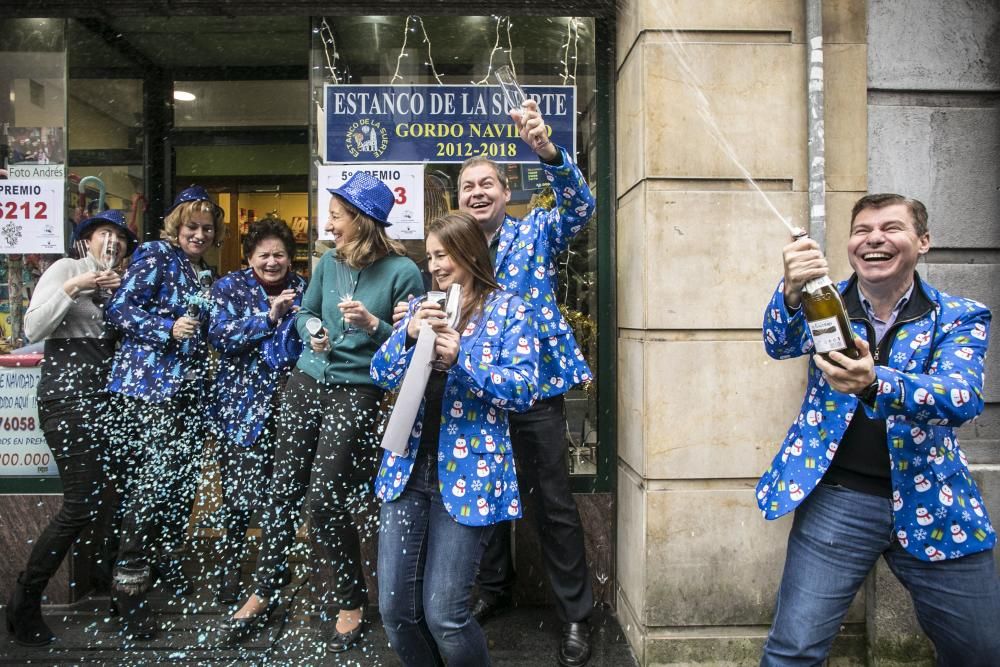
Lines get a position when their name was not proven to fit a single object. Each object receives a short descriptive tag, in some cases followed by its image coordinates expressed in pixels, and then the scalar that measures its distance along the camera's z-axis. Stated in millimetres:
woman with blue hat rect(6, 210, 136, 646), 4051
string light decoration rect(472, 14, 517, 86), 4977
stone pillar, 3887
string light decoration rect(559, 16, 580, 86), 4824
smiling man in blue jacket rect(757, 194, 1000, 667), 2576
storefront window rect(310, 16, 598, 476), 4816
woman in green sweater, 3914
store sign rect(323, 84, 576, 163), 4918
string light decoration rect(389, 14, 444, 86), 4930
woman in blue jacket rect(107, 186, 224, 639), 4156
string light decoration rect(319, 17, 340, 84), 5016
